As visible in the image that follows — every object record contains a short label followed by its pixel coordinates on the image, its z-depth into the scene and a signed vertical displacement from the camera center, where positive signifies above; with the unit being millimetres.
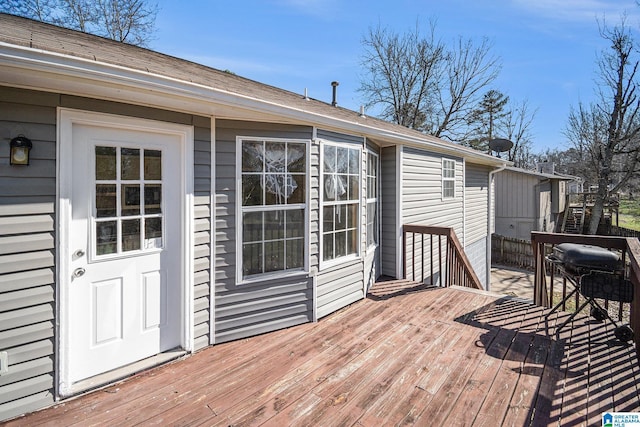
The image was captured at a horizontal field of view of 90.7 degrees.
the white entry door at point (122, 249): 2426 -339
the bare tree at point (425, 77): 18250 +7843
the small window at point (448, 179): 7262 +738
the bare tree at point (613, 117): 13750 +4391
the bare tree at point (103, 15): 9883 +6608
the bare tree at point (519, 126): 24016 +6563
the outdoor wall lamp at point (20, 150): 2090 +392
